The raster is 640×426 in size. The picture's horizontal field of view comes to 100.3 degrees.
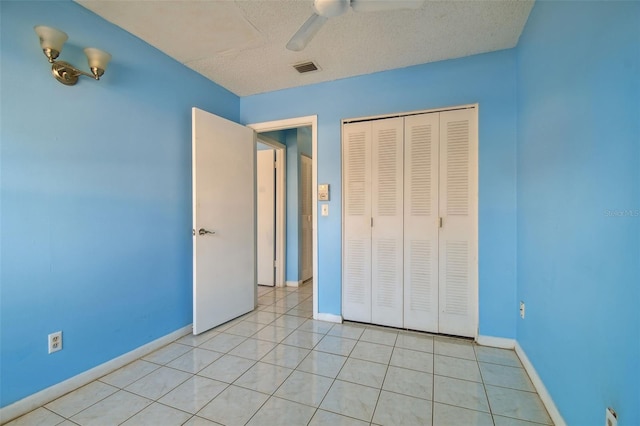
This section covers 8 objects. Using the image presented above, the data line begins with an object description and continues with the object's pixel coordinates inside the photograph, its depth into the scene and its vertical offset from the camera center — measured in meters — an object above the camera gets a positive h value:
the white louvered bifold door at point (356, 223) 2.66 -0.12
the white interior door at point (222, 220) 2.44 -0.09
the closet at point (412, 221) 2.33 -0.09
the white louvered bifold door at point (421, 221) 2.41 -0.09
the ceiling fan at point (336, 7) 1.26 +1.01
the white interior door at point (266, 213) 4.07 -0.03
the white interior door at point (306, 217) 4.26 -0.09
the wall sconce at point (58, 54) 1.50 +0.94
